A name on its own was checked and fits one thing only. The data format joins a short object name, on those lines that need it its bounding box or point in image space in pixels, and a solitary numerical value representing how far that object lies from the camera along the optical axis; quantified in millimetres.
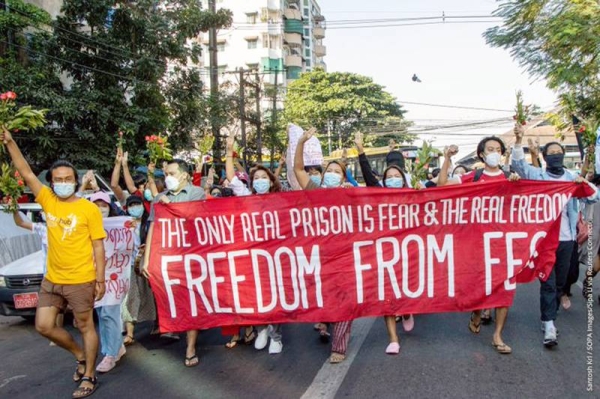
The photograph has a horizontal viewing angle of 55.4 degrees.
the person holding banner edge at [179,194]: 5043
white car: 6680
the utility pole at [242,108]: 25156
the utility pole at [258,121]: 28172
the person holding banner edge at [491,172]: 5043
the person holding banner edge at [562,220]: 5152
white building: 56062
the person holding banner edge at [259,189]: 5355
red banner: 5031
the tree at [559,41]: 9977
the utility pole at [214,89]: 20875
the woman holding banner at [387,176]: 5508
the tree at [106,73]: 13899
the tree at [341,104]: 46562
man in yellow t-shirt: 4285
